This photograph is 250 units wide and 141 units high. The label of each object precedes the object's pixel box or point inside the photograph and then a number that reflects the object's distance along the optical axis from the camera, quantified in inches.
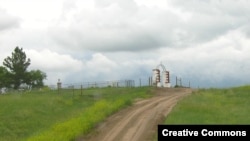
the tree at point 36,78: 4392.7
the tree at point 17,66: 4277.6
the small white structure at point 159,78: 2854.3
